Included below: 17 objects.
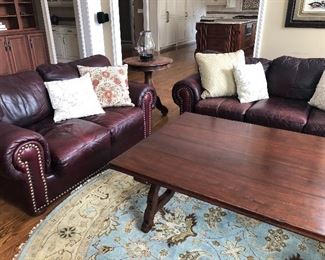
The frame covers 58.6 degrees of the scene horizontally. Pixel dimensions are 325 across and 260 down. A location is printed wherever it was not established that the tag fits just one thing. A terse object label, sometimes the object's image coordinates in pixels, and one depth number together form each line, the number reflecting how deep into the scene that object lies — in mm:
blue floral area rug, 1686
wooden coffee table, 1341
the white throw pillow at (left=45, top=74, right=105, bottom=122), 2430
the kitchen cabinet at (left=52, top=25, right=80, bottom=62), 6281
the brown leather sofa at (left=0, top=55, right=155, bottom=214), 1795
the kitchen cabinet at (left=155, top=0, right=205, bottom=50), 7577
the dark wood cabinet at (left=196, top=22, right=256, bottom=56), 6238
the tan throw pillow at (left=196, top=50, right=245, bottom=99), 2961
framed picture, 3568
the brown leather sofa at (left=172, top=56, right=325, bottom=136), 2537
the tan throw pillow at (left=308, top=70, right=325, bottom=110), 2627
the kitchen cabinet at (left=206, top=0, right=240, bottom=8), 8828
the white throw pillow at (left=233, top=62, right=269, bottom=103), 2857
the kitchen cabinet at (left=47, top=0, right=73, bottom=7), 6305
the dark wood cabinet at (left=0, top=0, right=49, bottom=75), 4949
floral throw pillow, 2678
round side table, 3116
